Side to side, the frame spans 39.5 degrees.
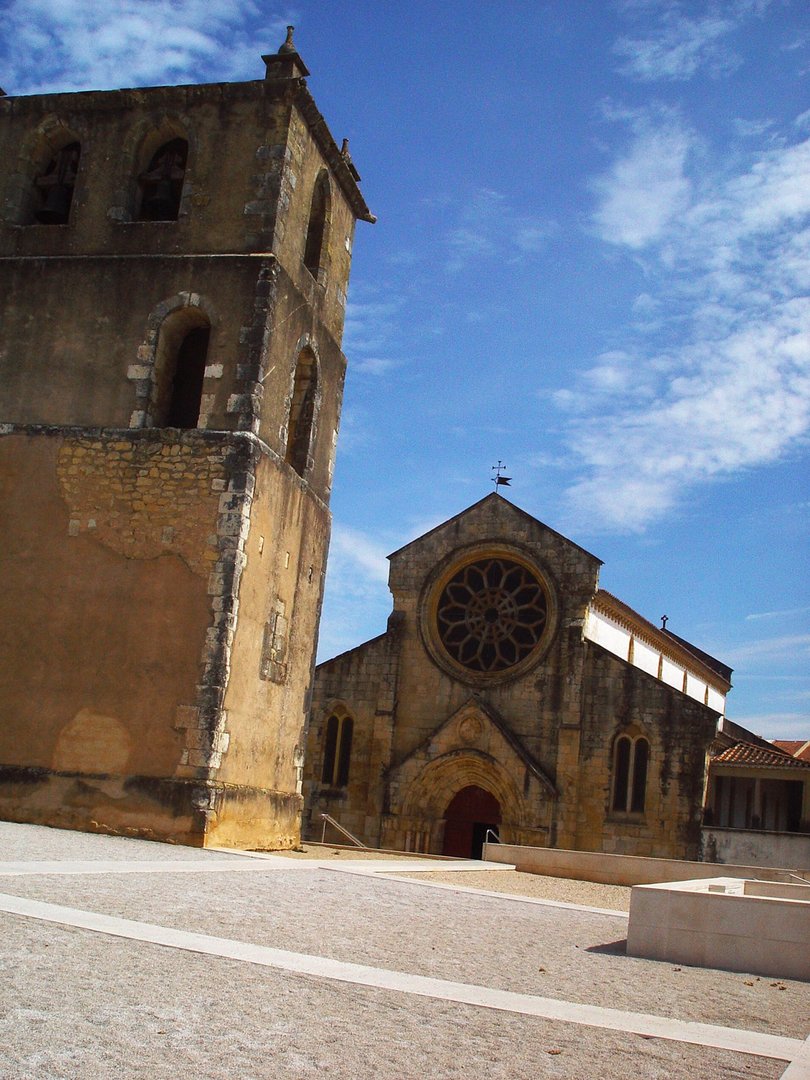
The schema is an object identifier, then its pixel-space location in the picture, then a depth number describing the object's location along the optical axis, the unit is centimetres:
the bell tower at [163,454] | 1341
